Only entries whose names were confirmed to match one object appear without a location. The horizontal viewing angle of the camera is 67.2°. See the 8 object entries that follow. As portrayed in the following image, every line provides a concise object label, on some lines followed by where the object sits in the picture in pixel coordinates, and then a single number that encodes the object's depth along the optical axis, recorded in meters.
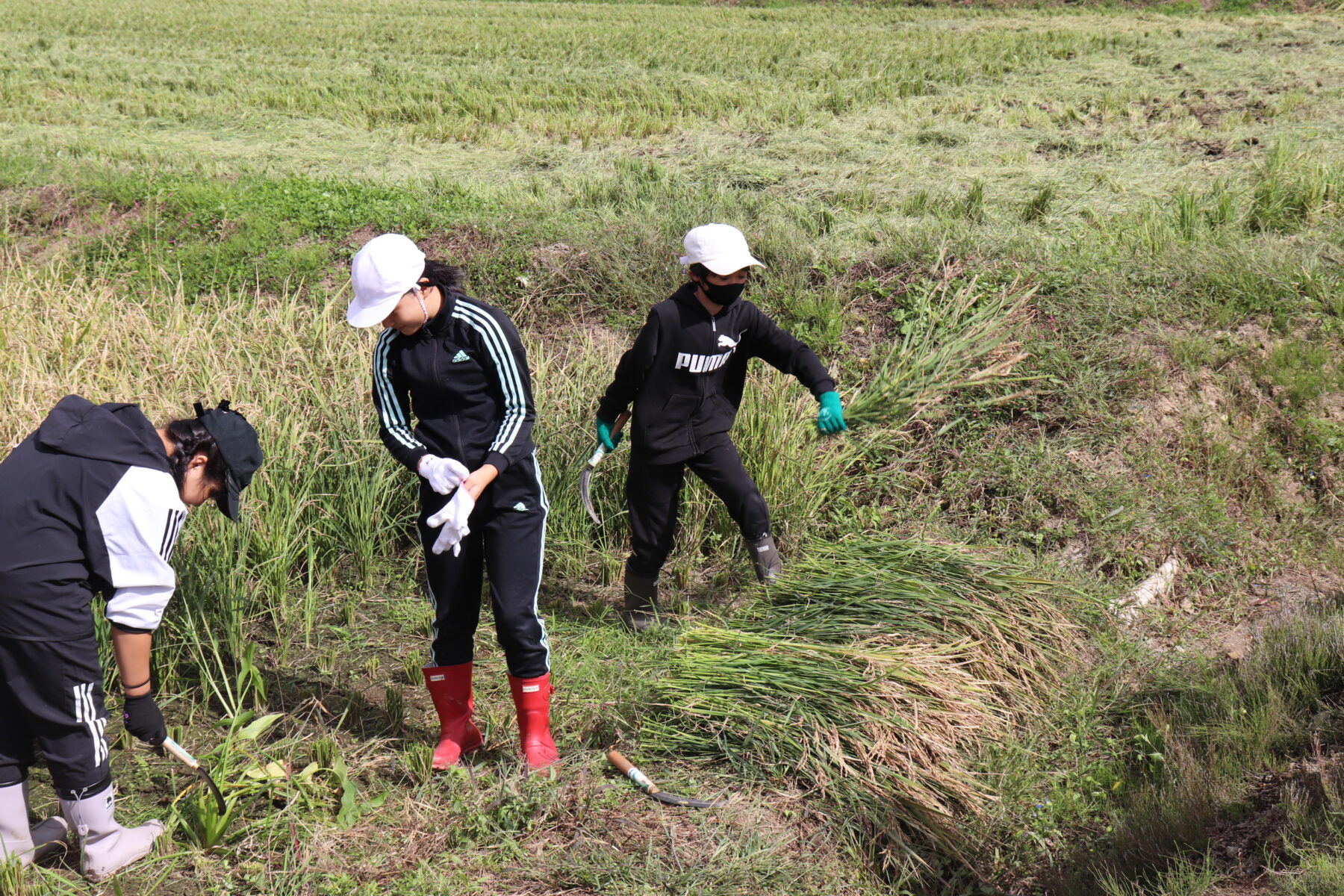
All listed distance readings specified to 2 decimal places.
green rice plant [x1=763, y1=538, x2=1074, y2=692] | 3.73
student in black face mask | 3.95
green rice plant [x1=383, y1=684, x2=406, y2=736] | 3.68
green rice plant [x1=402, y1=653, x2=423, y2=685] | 3.99
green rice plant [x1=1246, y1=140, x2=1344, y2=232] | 6.61
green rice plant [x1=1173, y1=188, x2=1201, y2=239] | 6.53
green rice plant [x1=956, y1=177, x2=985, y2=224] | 7.03
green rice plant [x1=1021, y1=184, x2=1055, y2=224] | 7.04
